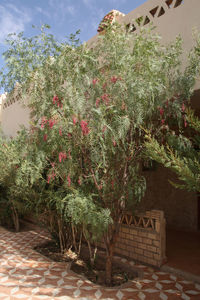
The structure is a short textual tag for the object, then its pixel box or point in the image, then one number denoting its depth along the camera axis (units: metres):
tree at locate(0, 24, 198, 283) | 3.46
